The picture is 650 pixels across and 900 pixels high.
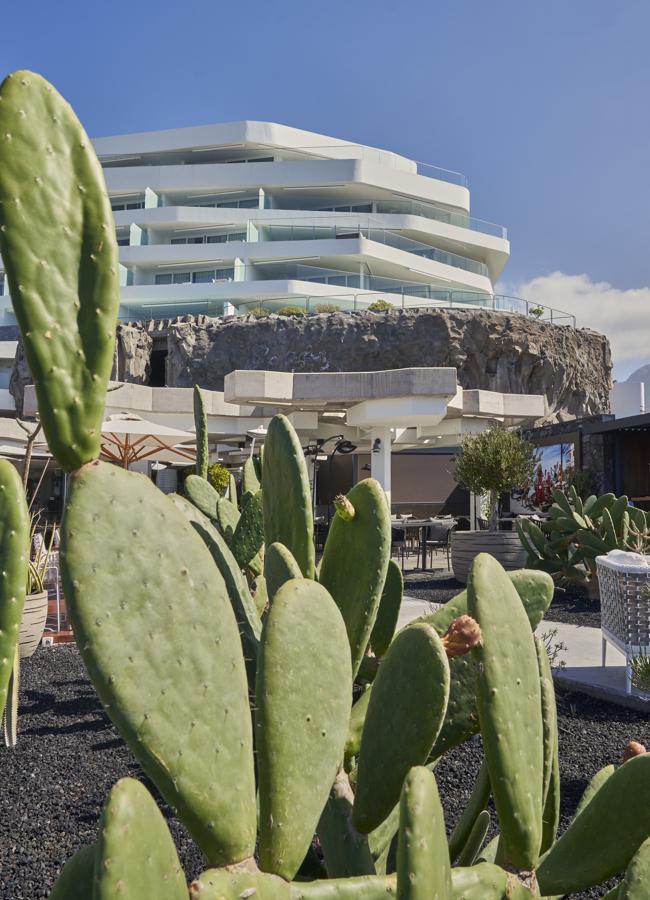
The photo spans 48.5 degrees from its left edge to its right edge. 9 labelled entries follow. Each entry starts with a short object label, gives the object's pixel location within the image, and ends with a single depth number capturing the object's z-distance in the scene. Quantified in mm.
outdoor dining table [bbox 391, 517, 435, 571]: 11819
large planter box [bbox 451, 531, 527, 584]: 9406
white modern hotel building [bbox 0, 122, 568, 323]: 43656
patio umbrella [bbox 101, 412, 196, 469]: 9648
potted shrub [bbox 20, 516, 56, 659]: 5547
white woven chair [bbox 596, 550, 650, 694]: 4398
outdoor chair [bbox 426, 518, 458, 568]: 13867
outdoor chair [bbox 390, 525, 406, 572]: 12662
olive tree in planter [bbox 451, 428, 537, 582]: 9438
